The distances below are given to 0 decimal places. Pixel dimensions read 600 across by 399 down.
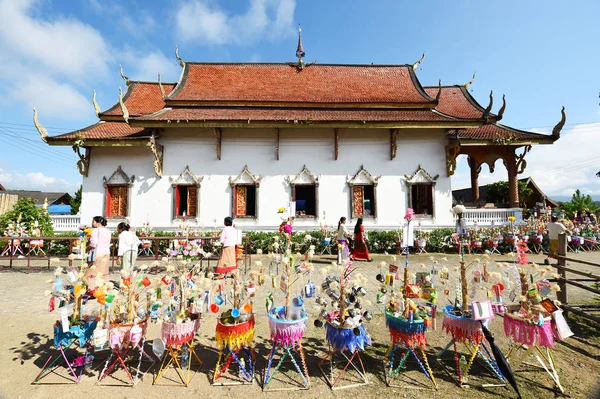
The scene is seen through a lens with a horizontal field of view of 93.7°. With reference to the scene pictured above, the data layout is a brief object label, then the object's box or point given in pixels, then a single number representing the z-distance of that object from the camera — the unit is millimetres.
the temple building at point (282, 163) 11164
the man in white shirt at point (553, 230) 7146
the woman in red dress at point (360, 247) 9227
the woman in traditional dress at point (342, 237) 8405
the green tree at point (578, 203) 25100
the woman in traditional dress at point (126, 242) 5801
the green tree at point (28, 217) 10352
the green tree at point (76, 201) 26947
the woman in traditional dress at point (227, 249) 6102
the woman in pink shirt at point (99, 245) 5422
